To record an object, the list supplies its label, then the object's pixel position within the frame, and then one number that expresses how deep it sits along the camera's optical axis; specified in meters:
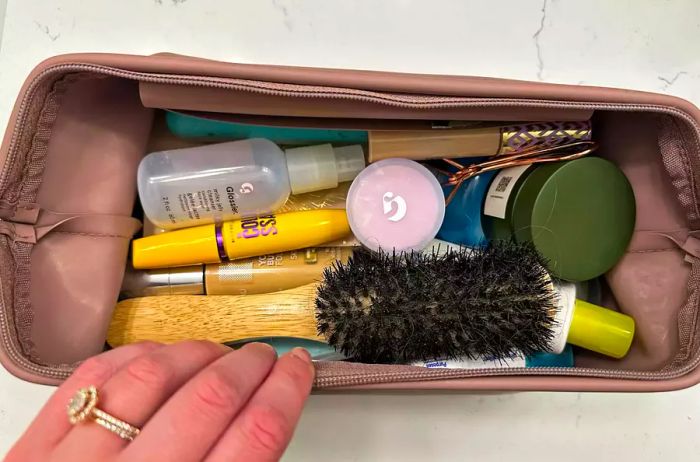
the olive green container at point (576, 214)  0.46
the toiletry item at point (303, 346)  0.50
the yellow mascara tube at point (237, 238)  0.49
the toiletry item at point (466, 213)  0.53
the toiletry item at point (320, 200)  0.52
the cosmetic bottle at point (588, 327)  0.48
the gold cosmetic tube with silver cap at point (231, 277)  0.51
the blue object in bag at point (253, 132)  0.49
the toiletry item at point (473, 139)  0.47
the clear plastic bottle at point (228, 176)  0.49
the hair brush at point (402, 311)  0.44
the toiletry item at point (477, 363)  0.47
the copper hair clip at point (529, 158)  0.49
